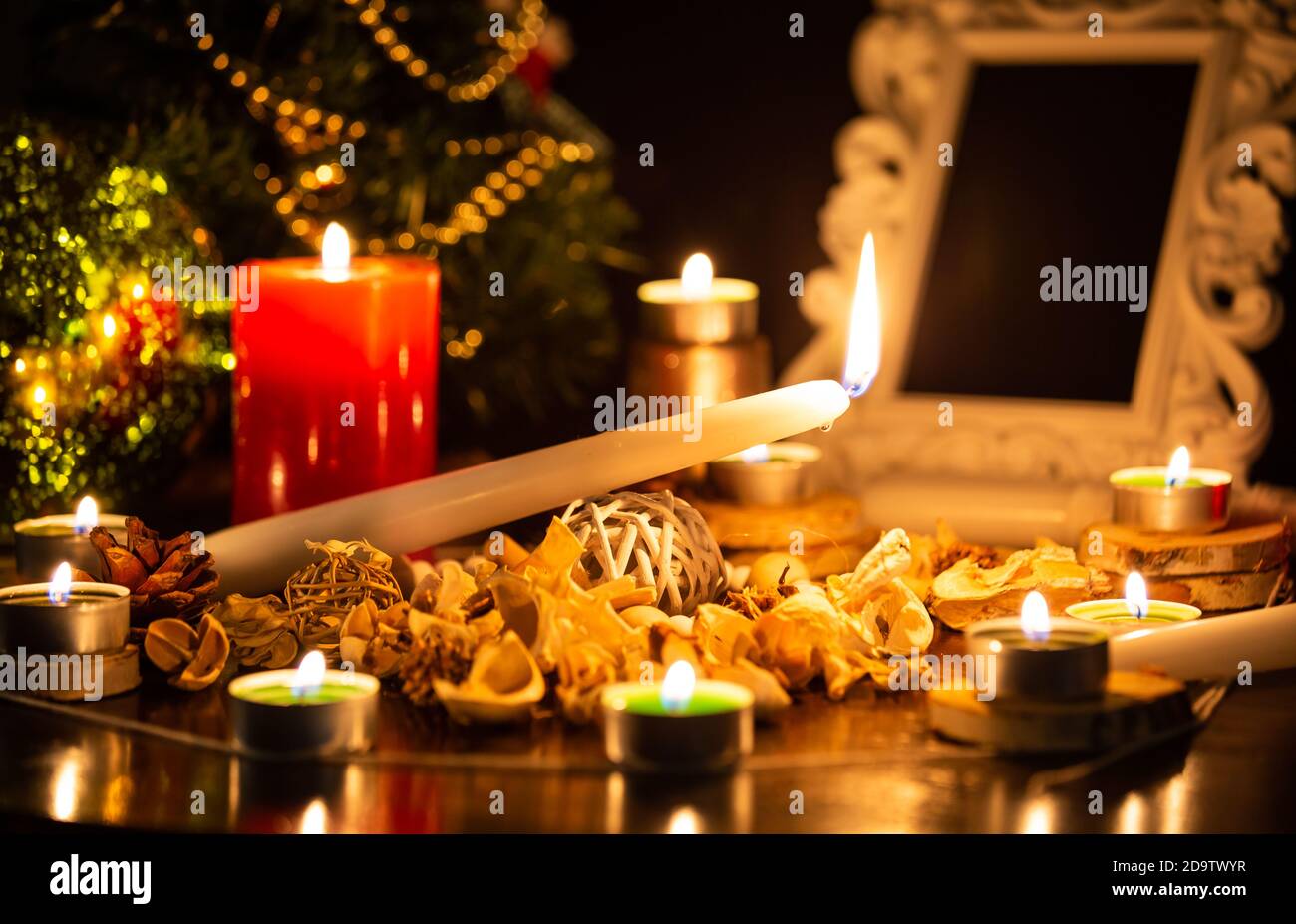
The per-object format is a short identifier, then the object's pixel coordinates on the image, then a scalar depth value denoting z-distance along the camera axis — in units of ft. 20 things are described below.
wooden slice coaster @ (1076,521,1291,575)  3.42
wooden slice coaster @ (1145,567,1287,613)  3.42
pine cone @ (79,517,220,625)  3.29
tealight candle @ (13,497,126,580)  3.44
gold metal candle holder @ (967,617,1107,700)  2.95
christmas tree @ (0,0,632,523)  4.31
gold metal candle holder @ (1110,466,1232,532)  3.46
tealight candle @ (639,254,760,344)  4.05
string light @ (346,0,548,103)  4.46
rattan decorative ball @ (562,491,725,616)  3.29
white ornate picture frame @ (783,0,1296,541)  4.38
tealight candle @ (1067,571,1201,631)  3.27
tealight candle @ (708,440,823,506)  3.65
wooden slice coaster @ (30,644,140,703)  3.14
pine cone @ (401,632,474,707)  3.10
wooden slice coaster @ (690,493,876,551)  3.59
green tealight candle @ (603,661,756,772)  2.91
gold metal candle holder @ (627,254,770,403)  4.06
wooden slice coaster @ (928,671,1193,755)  2.96
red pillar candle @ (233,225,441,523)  3.63
